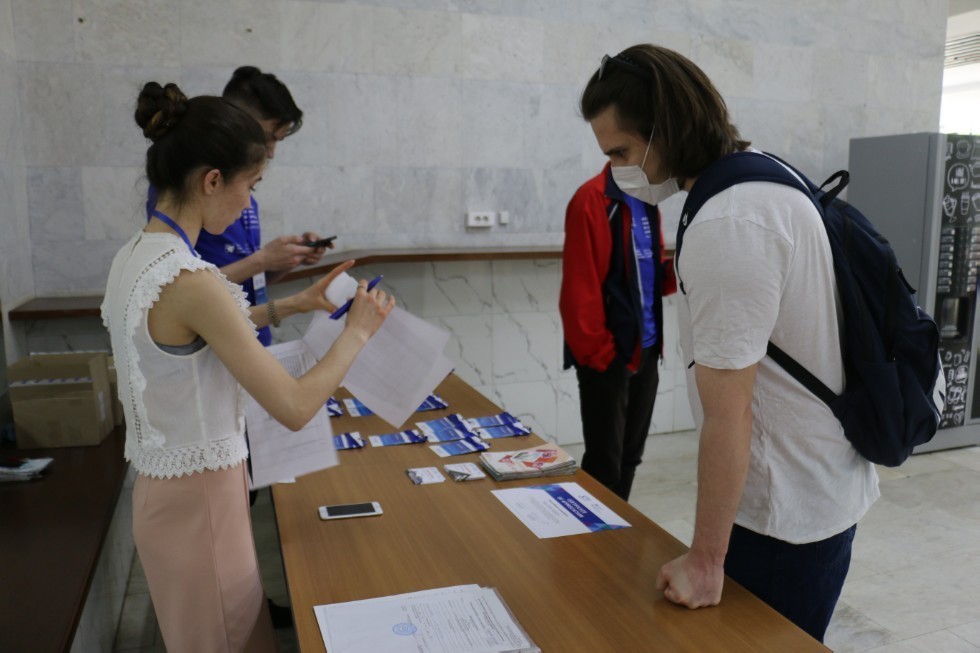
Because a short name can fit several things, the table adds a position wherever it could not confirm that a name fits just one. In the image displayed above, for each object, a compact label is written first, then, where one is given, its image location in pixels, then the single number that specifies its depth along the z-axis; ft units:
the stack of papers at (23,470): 8.41
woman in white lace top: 4.29
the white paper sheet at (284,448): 5.56
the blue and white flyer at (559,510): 5.48
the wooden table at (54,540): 5.67
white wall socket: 14.85
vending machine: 15.40
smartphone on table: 5.72
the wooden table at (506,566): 4.12
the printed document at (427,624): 3.98
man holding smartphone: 7.61
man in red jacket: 9.79
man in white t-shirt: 3.77
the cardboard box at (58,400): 9.38
